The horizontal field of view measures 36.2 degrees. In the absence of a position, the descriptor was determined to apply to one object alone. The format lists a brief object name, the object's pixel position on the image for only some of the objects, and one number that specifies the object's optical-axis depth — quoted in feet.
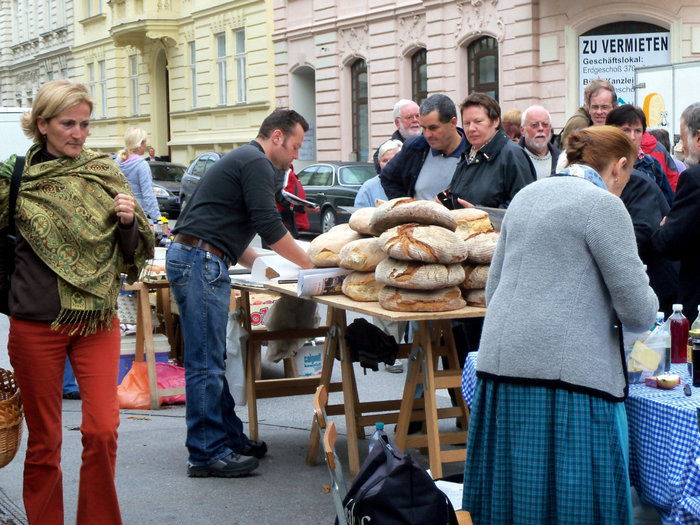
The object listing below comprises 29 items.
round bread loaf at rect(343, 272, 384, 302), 16.62
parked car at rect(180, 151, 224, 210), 73.77
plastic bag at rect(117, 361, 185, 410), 24.07
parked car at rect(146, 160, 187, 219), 81.05
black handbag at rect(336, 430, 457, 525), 9.87
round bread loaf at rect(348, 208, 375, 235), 17.65
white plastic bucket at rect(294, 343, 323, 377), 23.36
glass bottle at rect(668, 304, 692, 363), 13.57
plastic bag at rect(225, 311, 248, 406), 20.24
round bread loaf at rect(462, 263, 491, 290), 16.11
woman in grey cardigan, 11.00
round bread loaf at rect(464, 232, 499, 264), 16.10
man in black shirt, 17.74
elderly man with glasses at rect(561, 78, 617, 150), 24.98
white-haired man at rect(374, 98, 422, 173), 28.60
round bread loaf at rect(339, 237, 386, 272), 16.80
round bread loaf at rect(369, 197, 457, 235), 16.20
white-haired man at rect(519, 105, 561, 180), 25.73
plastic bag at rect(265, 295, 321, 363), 20.98
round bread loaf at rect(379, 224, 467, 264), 15.58
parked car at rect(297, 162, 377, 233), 63.72
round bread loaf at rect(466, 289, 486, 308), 16.19
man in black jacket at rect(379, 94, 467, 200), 20.27
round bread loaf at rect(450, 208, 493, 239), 16.72
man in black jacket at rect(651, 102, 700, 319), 15.16
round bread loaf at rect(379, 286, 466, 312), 15.53
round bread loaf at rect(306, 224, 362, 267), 17.69
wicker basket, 13.58
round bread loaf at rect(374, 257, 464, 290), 15.47
